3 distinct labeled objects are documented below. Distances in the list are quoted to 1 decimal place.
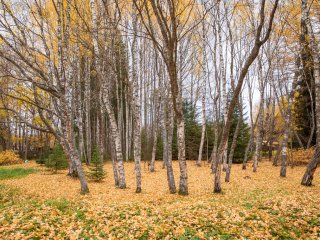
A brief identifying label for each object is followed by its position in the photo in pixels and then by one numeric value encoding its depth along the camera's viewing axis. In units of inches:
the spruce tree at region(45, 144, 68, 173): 488.7
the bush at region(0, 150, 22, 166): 662.2
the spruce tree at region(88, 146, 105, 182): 380.5
